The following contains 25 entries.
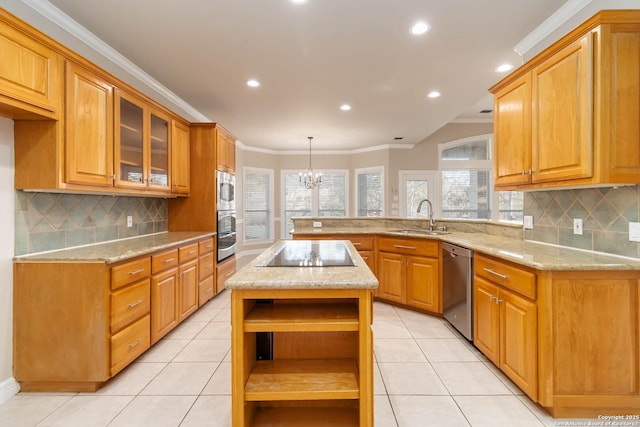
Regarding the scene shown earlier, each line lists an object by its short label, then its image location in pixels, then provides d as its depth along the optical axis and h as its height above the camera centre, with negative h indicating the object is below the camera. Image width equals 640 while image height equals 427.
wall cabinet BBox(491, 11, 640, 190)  1.66 +0.64
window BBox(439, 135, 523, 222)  6.48 +0.69
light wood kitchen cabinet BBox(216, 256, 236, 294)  3.88 -0.79
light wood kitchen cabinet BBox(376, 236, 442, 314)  3.20 -0.67
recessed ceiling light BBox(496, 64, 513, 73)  3.07 +1.51
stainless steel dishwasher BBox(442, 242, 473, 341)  2.56 -0.68
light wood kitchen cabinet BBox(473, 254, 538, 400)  1.78 -0.72
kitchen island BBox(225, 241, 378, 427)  1.38 -0.70
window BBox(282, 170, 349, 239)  7.45 +0.42
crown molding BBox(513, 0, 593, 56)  2.12 +1.46
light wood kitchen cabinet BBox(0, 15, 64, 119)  1.61 +0.80
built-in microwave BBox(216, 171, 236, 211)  3.91 +0.31
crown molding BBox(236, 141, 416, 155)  6.79 +1.52
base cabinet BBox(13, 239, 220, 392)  1.94 -0.73
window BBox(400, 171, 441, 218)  6.71 +0.54
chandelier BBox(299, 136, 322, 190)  6.47 +0.77
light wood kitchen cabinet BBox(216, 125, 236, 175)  3.93 +0.87
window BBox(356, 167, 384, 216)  7.02 +0.52
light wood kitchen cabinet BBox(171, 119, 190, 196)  3.41 +0.65
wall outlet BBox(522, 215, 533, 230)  2.61 -0.08
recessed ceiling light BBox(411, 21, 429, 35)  2.33 +1.47
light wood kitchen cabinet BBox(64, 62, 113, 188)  2.01 +0.61
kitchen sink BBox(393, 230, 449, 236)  3.39 -0.23
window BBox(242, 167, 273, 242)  6.79 +0.22
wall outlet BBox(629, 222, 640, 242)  1.77 -0.11
